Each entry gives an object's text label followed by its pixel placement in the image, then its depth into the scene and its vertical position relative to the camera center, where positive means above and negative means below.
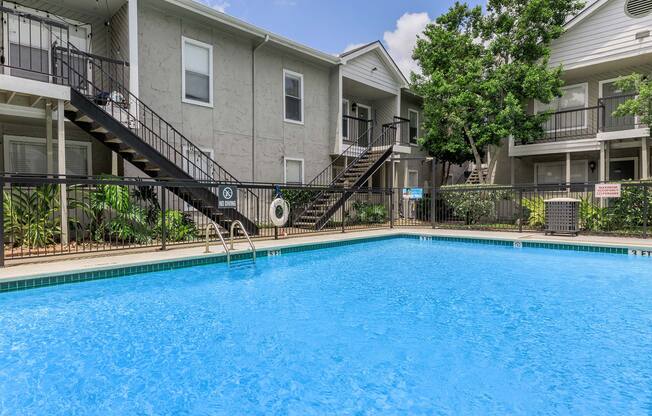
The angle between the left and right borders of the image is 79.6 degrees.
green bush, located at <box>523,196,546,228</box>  11.73 -0.32
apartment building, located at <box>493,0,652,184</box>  12.23 +3.58
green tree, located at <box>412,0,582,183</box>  12.58 +4.46
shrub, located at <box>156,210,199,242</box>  8.75 -0.60
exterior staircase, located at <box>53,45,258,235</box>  7.91 +1.64
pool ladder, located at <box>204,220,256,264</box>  6.98 -0.91
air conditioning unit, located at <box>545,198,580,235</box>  10.20 -0.38
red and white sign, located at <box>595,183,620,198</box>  9.64 +0.28
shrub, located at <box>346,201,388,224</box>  14.02 -0.42
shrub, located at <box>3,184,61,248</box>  7.29 -0.28
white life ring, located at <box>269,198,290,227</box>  9.14 -0.25
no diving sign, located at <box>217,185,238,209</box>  8.17 +0.12
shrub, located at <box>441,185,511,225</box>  12.55 +0.04
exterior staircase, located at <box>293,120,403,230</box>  12.04 +0.99
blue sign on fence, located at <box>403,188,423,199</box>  12.27 +0.27
